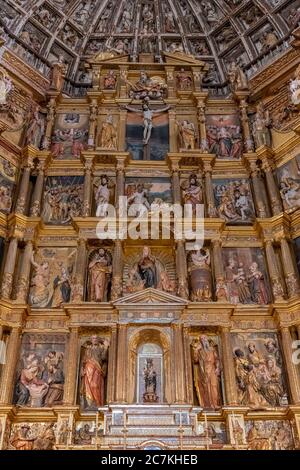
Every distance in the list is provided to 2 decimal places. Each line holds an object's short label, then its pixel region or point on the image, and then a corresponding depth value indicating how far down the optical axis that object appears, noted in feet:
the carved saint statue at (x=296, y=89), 53.36
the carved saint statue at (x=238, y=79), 60.44
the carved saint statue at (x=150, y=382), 40.29
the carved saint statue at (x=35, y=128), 54.85
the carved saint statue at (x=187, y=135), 56.39
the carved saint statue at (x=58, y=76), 60.54
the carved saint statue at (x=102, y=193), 51.03
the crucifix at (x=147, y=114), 57.31
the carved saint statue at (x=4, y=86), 54.19
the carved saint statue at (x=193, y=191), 52.39
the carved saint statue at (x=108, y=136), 56.34
